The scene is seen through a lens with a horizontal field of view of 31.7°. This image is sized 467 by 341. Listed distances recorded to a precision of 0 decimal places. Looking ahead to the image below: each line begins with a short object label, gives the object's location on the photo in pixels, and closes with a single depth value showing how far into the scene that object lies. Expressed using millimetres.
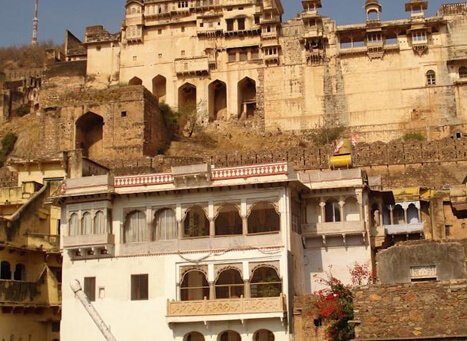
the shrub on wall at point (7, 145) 55244
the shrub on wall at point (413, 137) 51094
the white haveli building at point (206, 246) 26531
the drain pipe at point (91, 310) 26953
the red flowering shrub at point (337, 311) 23875
